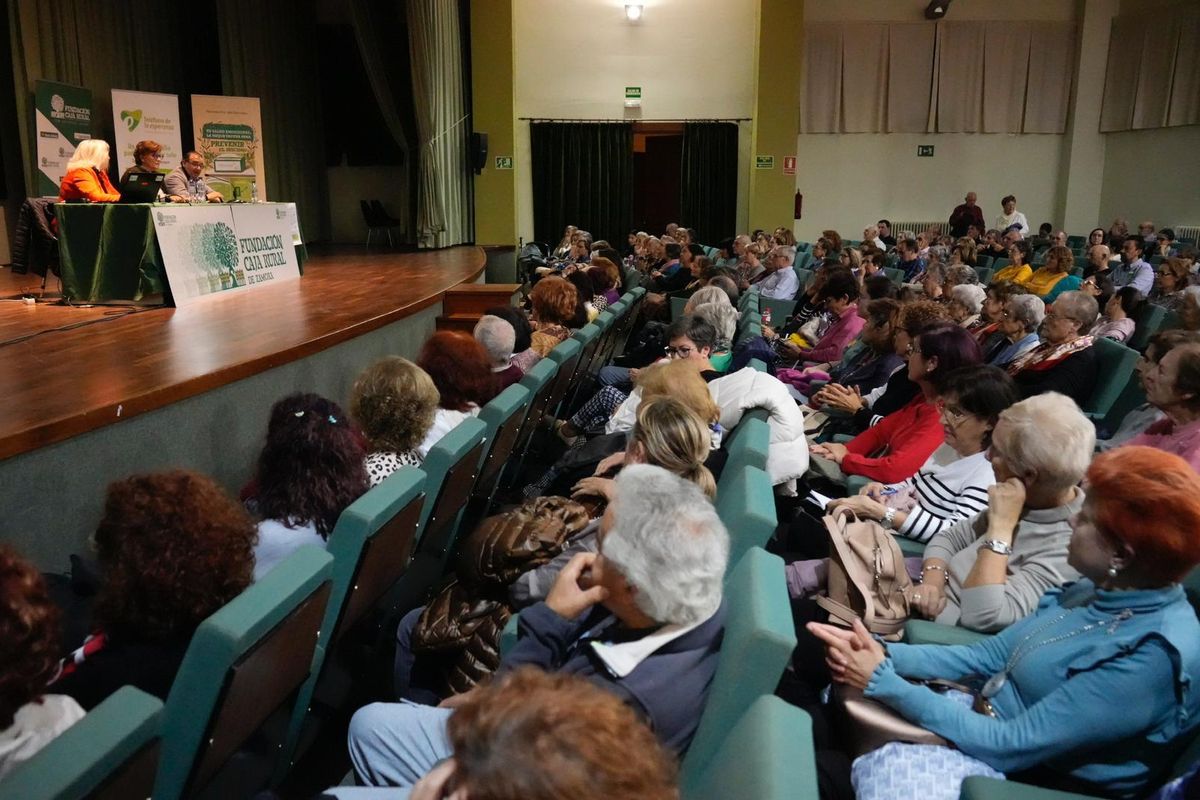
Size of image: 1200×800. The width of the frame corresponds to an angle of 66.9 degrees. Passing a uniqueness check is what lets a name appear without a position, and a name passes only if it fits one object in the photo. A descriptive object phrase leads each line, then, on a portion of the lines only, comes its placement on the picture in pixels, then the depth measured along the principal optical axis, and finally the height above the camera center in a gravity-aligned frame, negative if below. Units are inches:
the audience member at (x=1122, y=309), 194.5 -23.3
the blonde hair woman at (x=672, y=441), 86.0 -22.4
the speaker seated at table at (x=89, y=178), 233.8 +5.7
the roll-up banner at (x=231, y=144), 416.5 +26.2
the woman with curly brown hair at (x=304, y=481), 81.7 -26.2
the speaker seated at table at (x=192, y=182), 255.8 +5.2
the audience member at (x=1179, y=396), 102.8 -22.1
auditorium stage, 105.0 -26.5
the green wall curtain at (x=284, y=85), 440.8 +58.8
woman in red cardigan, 121.5 -29.9
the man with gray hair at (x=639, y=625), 56.5 -27.7
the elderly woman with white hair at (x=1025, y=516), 76.7 -26.8
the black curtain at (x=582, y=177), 511.2 +13.4
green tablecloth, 211.0 -12.1
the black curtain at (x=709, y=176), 509.7 +14.1
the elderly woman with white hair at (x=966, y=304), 200.8 -22.6
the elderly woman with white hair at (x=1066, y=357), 151.8 -25.8
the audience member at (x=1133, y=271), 313.9 -23.7
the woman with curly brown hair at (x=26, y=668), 47.6 -24.6
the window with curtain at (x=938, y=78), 536.4 +72.7
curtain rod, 506.9 +44.5
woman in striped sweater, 99.9 -29.2
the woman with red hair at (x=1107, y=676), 56.1 -29.6
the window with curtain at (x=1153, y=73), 466.6 +68.7
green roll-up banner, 342.0 +28.4
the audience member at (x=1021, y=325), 171.0 -22.9
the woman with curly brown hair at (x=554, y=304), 202.2 -22.7
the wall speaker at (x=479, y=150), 483.5 +26.6
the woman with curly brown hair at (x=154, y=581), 59.2 -25.3
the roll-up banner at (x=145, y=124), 378.9 +32.1
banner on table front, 218.4 -12.7
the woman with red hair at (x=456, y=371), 129.4 -23.8
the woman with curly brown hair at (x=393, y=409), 104.5 -23.6
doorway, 560.6 +12.3
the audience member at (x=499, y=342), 154.4 -23.5
